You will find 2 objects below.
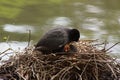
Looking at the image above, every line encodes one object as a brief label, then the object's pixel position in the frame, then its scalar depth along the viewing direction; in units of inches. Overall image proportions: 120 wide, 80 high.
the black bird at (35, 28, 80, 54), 507.5
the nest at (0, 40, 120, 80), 495.8
